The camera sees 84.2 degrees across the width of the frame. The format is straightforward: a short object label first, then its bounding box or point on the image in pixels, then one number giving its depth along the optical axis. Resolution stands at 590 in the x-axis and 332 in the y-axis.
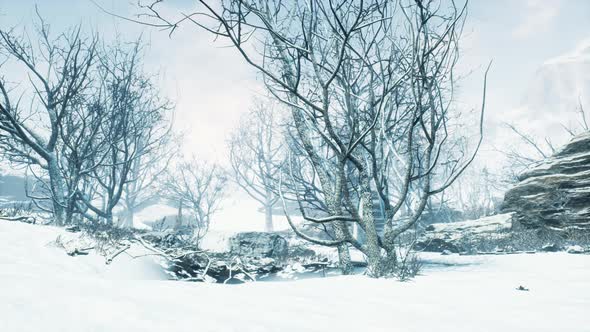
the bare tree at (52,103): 8.45
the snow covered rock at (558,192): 8.67
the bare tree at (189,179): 24.25
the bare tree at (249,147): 24.47
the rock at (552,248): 7.23
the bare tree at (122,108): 9.53
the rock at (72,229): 6.10
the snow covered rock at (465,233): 10.23
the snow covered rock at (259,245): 10.23
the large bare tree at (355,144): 3.19
